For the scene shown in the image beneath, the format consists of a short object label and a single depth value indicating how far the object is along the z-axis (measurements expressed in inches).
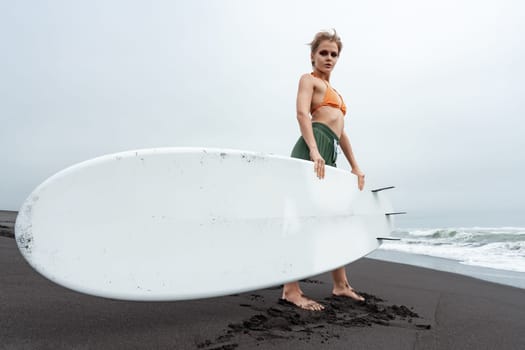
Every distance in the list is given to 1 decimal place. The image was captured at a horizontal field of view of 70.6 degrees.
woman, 92.4
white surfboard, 59.0
